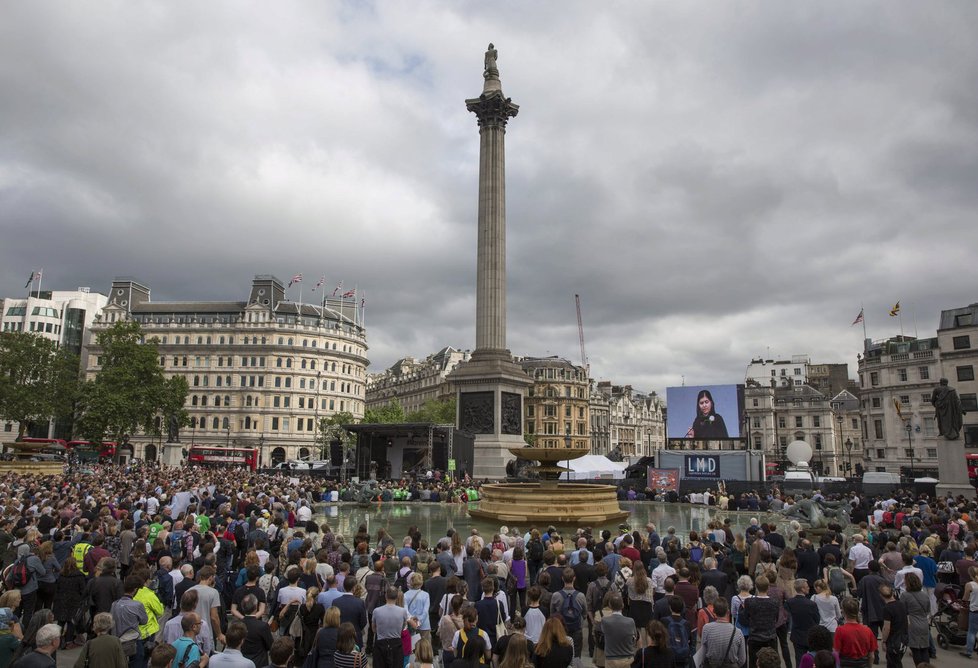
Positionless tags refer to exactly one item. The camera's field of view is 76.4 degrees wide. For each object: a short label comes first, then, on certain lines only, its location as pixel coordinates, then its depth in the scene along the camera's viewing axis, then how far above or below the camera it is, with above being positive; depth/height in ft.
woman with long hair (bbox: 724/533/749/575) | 39.83 -7.24
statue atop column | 179.73 +109.05
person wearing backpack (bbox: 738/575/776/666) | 25.59 -7.16
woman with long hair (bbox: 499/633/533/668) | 18.26 -6.20
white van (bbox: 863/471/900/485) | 133.28 -8.15
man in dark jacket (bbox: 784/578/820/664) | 26.73 -7.38
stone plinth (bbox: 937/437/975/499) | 97.60 -4.73
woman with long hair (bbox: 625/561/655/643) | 29.04 -7.32
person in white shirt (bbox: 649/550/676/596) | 31.81 -6.86
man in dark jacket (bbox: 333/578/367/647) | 26.37 -7.13
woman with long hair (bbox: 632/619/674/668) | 21.59 -7.20
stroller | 34.06 -9.84
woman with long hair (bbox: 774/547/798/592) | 28.86 -6.06
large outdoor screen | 165.17 +7.90
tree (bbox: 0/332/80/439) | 207.82 +21.39
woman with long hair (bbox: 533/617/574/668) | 21.36 -7.03
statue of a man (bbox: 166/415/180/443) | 226.79 +5.29
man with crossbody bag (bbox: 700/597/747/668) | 22.54 -7.38
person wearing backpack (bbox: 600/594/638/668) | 23.62 -7.47
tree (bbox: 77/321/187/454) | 203.72 +17.24
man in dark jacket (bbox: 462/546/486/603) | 34.40 -7.38
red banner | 121.49 -7.68
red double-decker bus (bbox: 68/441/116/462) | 216.54 -3.37
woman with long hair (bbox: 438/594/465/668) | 24.71 -7.23
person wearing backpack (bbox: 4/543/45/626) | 31.96 -6.84
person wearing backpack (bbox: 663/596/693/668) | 24.64 -7.73
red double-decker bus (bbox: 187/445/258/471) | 214.69 -5.31
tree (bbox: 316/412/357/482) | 256.07 +4.86
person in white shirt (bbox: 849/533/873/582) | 38.37 -7.23
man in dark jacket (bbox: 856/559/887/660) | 30.25 -7.63
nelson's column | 153.89 +26.00
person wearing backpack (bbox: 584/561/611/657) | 31.27 -7.62
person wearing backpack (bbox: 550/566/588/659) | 28.12 -7.45
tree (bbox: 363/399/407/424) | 272.92 +11.44
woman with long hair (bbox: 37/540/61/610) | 32.78 -7.07
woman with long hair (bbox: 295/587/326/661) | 26.61 -7.53
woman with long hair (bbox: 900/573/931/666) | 28.81 -8.12
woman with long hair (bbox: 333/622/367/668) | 20.52 -7.00
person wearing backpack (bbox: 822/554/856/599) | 34.30 -7.62
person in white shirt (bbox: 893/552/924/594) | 31.68 -6.75
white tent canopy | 150.00 -6.92
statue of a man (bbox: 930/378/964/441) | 96.73 +4.44
